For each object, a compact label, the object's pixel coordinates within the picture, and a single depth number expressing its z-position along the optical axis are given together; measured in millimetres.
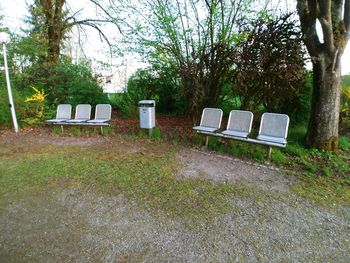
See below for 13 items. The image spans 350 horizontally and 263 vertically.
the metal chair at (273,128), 4367
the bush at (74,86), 8421
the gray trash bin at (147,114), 5918
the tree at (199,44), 5836
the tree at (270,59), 4910
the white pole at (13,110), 6521
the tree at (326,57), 4355
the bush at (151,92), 8592
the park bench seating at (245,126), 4371
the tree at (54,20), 10086
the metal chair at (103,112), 6578
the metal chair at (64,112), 7039
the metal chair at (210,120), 5262
